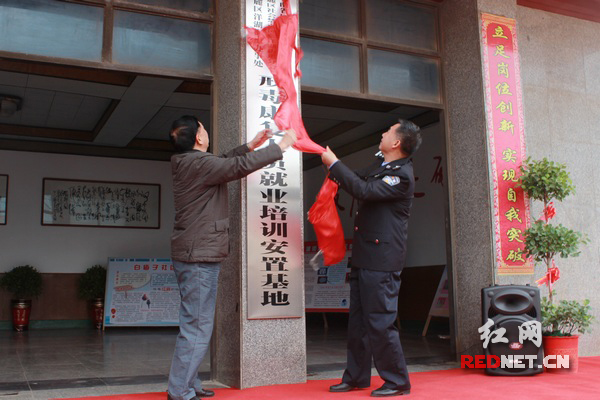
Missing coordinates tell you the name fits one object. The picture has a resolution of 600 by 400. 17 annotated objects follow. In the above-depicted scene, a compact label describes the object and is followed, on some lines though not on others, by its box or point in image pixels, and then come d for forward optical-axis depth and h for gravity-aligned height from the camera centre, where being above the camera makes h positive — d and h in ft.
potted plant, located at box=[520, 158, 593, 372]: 12.87 +0.43
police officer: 10.04 +0.20
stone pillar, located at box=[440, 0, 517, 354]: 14.34 +2.57
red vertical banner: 14.30 +3.19
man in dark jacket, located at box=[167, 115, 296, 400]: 9.41 +0.66
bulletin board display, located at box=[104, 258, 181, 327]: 28.94 -1.04
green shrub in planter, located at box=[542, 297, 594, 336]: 13.09 -1.11
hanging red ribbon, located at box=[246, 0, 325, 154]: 11.57 +4.37
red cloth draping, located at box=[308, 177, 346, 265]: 11.26 +0.90
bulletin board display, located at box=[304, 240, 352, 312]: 26.50 -0.84
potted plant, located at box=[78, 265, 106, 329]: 29.30 -0.79
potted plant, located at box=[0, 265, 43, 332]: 27.99 -0.71
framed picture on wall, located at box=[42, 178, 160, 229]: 30.22 +3.58
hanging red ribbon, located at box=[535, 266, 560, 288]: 14.47 -0.28
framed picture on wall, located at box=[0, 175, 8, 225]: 29.19 +3.81
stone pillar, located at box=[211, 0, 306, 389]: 11.23 -0.93
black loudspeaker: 12.26 -1.05
